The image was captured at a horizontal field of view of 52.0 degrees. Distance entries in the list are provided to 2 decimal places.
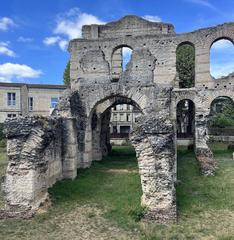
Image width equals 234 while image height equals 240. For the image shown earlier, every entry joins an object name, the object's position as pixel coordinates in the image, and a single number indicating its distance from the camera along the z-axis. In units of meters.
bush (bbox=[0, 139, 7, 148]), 19.82
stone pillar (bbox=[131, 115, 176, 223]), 6.50
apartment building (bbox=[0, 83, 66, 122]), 24.40
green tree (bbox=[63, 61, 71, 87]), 28.49
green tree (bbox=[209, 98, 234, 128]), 25.18
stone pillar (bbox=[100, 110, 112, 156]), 14.18
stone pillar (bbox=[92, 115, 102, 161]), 12.90
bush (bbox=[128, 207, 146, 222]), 6.42
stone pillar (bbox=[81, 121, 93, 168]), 10.99
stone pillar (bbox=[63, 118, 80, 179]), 9.56
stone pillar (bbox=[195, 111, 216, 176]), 11.77
